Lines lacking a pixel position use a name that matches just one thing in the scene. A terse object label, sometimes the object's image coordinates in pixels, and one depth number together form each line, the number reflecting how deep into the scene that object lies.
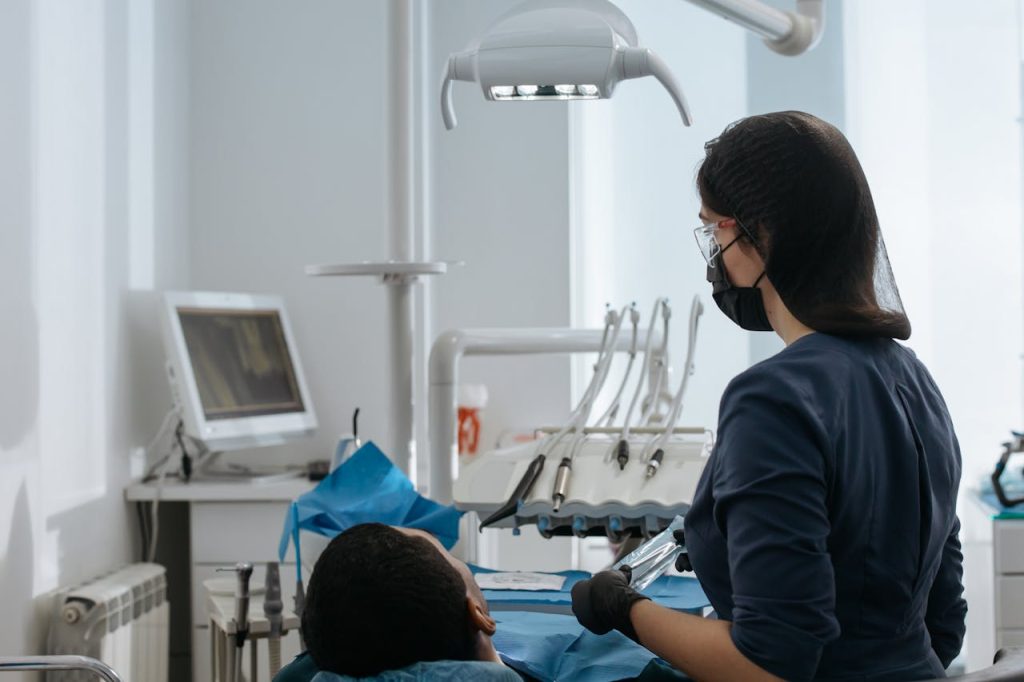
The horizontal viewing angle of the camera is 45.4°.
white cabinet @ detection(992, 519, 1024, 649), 2.82
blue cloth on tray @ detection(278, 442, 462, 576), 1.92
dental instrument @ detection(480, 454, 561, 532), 1.85
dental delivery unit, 1.86
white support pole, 2.21
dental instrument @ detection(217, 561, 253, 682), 2.00
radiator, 2.72
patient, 1.20
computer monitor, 3.15
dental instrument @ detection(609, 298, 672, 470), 1.95
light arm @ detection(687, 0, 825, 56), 1.83
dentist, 1.07
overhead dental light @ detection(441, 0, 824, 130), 1.85
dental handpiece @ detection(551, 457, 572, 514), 1.85
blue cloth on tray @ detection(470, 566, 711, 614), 1.79
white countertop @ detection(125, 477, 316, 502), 3.18
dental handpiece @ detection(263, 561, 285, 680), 2.05
